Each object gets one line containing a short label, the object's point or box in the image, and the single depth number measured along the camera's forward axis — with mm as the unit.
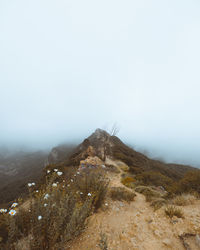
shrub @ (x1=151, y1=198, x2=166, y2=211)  3596
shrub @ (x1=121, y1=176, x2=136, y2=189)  6955
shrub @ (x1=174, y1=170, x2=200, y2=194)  4918
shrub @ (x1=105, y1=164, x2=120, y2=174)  11174
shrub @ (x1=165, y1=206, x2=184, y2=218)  2787
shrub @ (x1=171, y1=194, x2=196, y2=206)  3811
